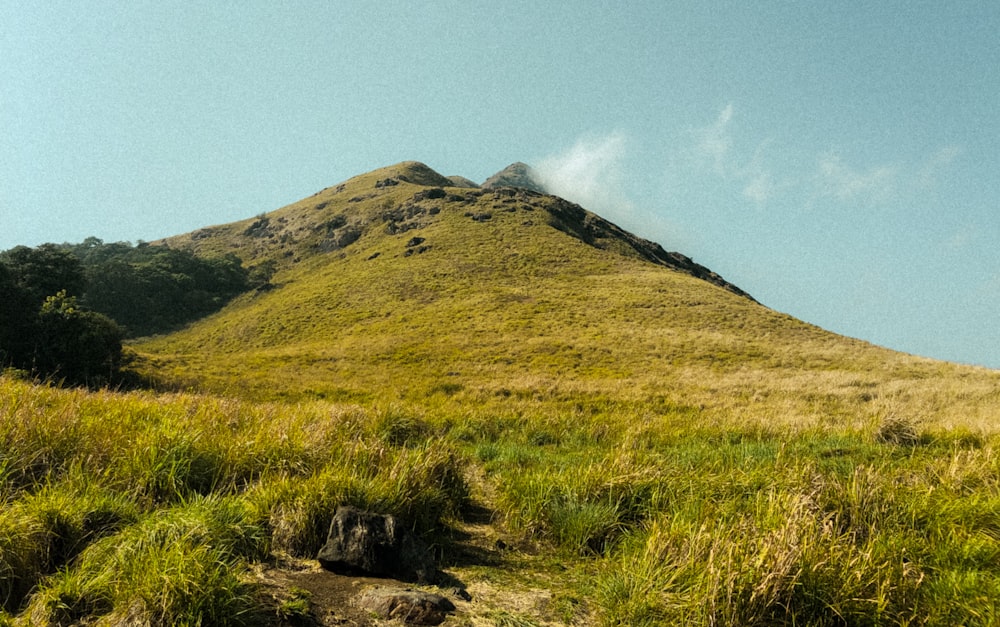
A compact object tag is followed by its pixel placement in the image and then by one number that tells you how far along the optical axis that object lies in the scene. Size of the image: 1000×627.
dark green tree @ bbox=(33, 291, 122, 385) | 34.41
